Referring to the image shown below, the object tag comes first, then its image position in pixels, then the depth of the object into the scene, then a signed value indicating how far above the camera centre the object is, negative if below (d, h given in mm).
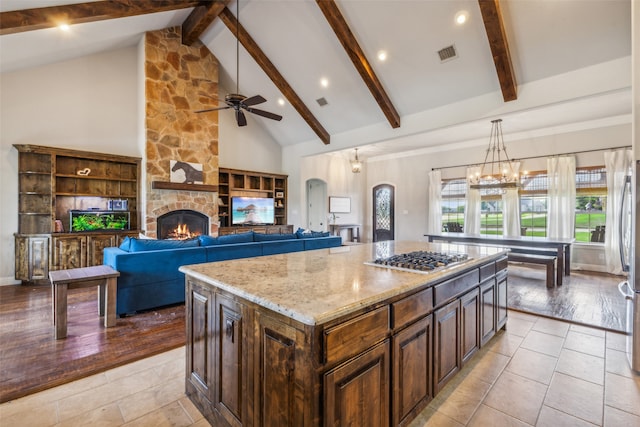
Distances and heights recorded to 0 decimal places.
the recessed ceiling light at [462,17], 4181 +2760
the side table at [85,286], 2953 -822
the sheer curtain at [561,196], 6492 +349
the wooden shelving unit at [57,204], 5016 +91
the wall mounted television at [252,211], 7992 -25
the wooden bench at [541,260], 4875 -814
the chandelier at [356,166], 8211 +1219
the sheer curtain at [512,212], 7242 -8
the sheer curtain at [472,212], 7828 -17
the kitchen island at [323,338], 1227 -648
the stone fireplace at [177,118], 6230 +2052
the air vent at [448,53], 4680 +2521
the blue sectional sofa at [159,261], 3535 -655
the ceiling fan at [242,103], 4301 +1613
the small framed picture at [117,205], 6062 +87
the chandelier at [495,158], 7022 +1379
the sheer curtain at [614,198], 5875 +284
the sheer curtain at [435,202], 8609 +265
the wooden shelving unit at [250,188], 7879 +621
